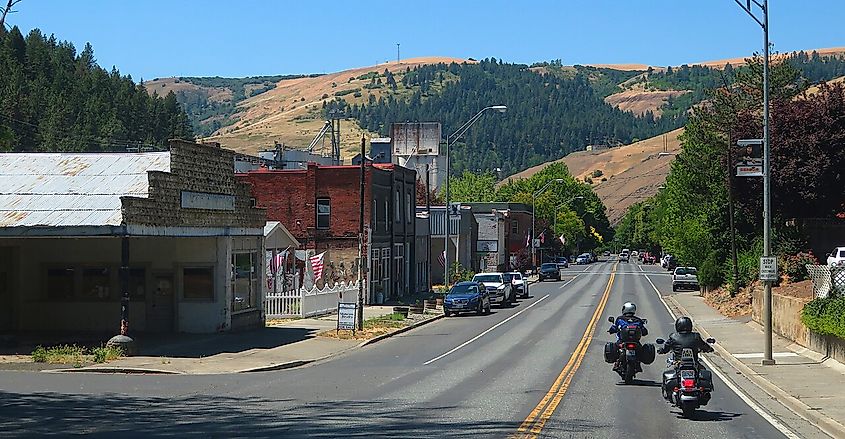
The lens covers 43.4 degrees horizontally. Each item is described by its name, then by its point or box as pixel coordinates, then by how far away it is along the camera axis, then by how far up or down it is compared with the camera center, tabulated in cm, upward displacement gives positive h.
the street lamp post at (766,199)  2539 +76
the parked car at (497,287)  5459 -302
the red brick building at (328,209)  5203 +93
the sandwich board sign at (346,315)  3519 -289
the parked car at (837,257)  3993 -108
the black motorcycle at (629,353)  2070 -245
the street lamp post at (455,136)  5078 +464
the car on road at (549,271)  9256 -371
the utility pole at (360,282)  3632 -188
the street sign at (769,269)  2555 -94
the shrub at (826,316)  2414 -207
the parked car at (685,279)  6969 -324
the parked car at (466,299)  4816 -321
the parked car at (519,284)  6253 -330
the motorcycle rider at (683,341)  1694 -179
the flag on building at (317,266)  5122 -184
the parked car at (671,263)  11281 -362
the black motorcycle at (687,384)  1622 -242
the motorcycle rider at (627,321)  2068 -179
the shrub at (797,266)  4134 -142
